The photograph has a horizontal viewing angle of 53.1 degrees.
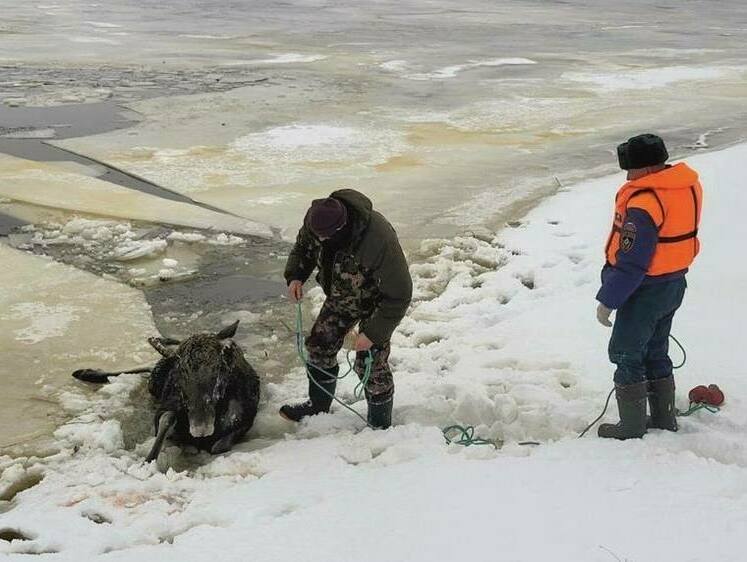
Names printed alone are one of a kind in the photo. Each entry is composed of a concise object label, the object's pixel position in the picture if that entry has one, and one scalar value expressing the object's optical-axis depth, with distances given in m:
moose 4.20
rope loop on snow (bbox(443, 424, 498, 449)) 4.15
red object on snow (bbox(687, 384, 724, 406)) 4.25
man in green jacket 3.81
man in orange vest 3.43
